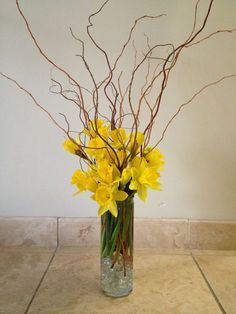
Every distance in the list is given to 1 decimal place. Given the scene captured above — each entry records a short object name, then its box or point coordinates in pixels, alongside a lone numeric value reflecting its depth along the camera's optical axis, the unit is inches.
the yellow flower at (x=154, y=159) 25.4
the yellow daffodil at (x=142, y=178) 23.8
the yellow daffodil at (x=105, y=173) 23.6
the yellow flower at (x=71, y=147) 25.8
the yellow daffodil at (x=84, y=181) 24.5
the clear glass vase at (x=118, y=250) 25.9
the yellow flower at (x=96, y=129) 25.0
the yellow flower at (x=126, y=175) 23.9
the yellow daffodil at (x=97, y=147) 24.4
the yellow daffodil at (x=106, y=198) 23.5
